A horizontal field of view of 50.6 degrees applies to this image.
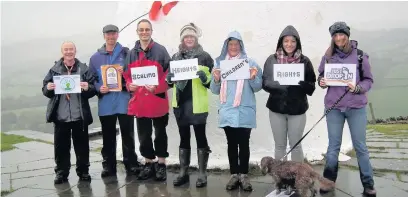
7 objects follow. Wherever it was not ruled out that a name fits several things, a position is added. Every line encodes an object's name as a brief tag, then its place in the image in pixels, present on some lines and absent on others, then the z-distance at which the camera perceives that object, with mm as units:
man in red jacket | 5320
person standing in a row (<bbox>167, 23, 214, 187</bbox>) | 5062
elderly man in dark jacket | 5520
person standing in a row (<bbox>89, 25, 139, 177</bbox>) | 5617
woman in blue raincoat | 4828
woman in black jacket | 4691
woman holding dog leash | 4516
